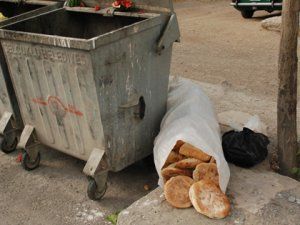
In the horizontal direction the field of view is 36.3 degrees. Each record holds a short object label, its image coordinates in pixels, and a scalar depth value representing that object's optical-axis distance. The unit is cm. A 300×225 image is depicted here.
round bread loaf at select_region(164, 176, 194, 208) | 324
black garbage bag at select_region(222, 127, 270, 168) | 368
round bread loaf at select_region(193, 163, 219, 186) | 335
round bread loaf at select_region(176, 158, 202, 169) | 346
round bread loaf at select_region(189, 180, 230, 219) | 309
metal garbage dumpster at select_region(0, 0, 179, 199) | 335
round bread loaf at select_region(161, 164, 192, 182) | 341
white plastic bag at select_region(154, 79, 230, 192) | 332
